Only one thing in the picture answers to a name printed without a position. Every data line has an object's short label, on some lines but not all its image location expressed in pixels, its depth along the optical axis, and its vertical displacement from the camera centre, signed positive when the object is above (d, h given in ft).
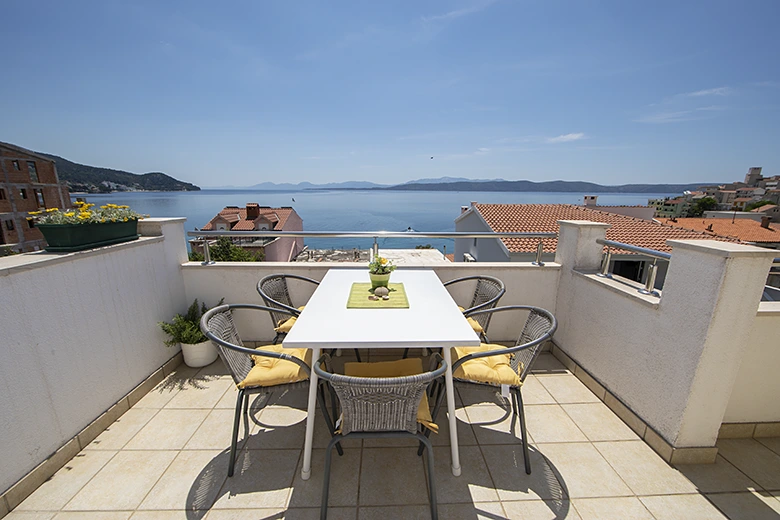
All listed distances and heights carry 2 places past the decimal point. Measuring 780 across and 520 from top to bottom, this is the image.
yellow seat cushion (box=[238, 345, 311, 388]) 5.33 -3.37
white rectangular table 4.50 -2.23
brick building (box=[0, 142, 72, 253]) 88.84 -0.78
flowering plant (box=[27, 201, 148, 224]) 6.09 -0.61
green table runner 6.12 -2.27
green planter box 5.91 -1.03
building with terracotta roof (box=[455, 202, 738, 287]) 32.37 -3.50
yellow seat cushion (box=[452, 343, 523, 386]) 5.42 -3.28
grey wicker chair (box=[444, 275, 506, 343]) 7.38 -2.58
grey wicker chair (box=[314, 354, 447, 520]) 3.77 -2.89
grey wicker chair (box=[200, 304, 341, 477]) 4.83 -2.86
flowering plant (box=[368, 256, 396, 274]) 6.94 -1.66
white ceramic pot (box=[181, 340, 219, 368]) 8.64 -4.79
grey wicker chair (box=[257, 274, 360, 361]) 7.41 -2.72
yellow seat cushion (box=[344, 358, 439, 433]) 5.56 -3.32
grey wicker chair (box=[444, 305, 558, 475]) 5.03 -2.74
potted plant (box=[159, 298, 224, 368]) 8.45 -4.24
